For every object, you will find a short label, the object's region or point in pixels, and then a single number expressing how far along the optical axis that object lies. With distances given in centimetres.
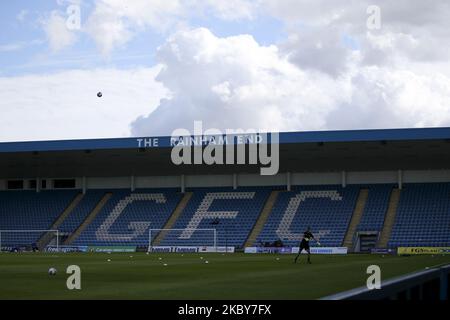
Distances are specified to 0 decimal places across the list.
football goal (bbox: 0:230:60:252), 6788
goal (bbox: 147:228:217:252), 6303
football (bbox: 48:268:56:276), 2486
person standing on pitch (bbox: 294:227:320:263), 3603
